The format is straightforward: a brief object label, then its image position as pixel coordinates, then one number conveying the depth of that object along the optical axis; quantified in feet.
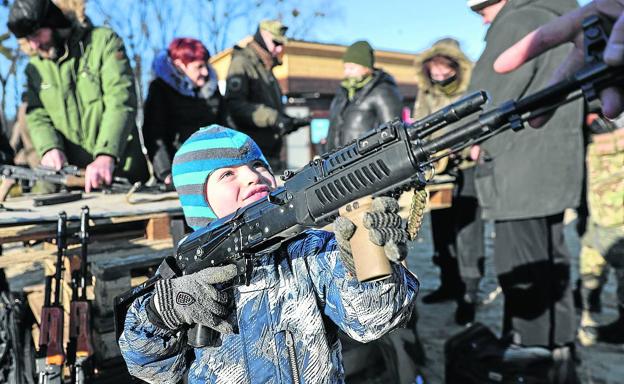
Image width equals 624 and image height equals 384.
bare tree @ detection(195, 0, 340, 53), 68.54
